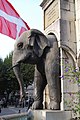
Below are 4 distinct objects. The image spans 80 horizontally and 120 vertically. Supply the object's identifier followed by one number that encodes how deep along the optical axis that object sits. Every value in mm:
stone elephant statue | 5215
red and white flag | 9562
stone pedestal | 4902
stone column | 5141
